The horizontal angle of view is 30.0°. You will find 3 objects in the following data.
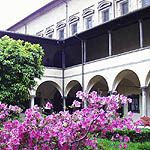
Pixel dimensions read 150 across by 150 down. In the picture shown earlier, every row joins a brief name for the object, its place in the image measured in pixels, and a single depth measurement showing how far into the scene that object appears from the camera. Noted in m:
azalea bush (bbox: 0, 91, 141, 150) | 3.51
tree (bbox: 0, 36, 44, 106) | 13.03
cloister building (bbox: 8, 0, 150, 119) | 16.21
